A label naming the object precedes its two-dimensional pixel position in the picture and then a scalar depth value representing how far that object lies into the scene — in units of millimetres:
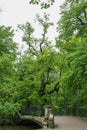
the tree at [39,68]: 15234
